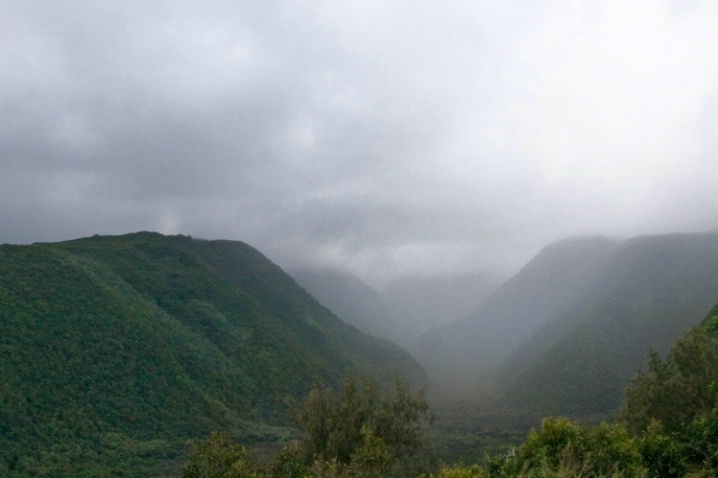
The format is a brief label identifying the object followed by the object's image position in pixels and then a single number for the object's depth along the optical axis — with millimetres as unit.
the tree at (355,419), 27719
